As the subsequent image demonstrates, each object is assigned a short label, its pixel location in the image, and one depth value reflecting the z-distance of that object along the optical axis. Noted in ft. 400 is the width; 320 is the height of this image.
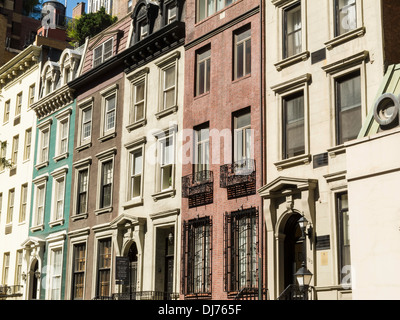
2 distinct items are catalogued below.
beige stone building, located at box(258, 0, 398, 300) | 62.44
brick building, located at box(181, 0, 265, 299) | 73.87
